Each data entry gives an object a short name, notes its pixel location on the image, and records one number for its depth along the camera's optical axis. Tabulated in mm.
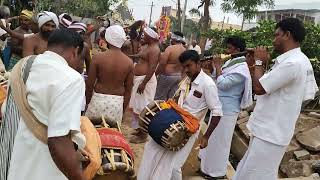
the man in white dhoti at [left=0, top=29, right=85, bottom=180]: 2199
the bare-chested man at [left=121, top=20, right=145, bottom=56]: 8737
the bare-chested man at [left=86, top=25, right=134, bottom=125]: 4664
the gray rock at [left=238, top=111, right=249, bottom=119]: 7939
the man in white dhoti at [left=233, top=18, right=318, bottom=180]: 3584
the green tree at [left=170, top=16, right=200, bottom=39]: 34625
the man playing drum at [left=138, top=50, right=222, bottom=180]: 4391
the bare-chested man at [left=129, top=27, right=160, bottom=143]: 6656
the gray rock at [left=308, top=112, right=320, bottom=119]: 7535
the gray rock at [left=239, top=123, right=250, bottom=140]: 7134
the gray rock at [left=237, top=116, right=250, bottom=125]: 7664
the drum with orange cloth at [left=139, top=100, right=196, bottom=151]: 4070
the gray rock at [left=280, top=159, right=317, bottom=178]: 6073
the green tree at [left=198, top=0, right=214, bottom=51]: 24409
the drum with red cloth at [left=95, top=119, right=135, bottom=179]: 3086
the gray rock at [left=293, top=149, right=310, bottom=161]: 6513
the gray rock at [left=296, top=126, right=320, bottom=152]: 6680
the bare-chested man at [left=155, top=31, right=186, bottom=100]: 7188
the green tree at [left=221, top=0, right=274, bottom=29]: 22969
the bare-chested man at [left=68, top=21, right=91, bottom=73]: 5261
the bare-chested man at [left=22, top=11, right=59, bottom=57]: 4875
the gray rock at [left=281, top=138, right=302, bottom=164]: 6668
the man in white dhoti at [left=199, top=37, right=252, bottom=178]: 5125
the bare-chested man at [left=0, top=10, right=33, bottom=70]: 6155
